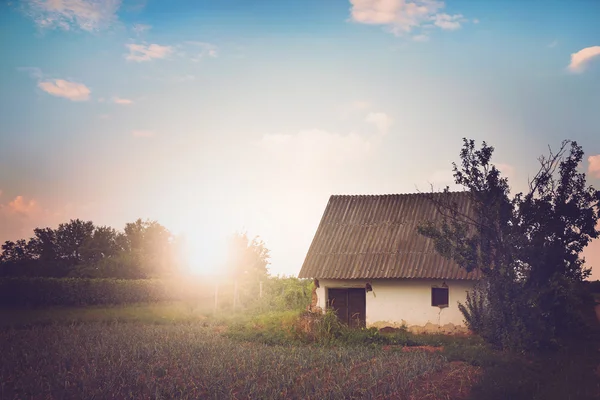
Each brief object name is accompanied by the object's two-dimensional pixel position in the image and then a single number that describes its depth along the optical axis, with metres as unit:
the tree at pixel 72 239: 54.23
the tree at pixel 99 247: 53.56
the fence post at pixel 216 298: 30.05
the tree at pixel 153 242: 61.28
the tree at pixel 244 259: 31.97
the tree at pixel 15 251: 50.16
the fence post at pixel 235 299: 29.36
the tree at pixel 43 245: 52.28
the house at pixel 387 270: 19.92
